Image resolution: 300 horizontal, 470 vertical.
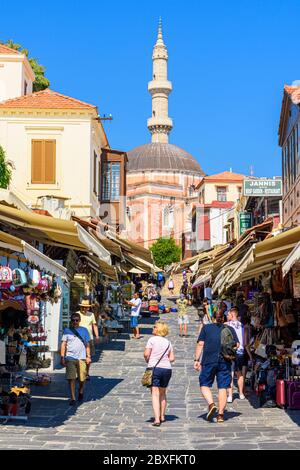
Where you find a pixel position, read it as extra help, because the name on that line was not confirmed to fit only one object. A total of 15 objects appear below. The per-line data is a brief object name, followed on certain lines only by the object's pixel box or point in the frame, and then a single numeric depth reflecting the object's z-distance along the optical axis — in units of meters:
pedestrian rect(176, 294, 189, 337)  24.19
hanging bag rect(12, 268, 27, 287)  9.90
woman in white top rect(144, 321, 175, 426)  9.46
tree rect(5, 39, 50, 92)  41.50
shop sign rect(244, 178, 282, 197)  24.08
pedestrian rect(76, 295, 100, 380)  14.16
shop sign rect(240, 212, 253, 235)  36.88
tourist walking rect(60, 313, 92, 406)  11.20
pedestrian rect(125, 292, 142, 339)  23.15
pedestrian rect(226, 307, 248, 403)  11.95
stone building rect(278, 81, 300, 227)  20.80
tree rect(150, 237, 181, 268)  78.12
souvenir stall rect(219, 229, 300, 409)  10.70
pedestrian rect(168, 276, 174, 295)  49.30
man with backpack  9.84
